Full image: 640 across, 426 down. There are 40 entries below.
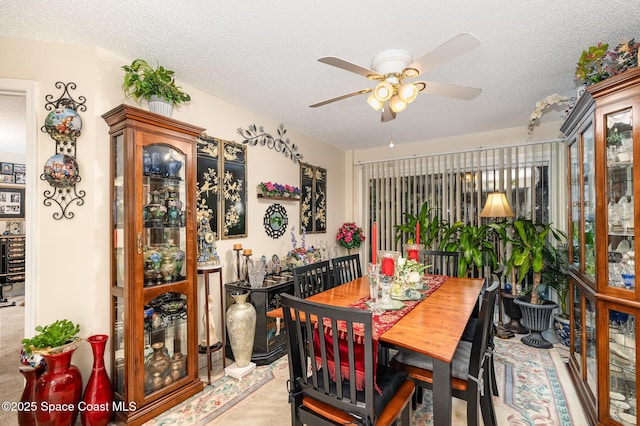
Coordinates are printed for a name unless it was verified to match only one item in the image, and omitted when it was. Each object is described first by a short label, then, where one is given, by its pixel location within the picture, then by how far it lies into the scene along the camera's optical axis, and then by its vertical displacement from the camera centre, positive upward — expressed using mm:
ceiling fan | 1495 +830
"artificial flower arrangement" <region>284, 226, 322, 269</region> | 3502 -507
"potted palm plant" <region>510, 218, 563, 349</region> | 3188 -712
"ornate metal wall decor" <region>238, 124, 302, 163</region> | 3357 +917
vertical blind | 3797 +420
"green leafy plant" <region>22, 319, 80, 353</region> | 1814 -750
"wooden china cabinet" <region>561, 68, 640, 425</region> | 1686 -202
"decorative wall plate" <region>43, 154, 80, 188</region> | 1988 +315
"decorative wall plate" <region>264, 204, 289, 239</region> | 3592 -74
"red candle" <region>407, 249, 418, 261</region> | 2619 -365
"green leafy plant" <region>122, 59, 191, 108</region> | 2109 +976
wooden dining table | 1346 -601
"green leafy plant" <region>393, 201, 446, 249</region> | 4160 -179
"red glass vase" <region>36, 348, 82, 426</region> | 1746 -1059
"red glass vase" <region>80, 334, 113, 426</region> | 1853 -1132
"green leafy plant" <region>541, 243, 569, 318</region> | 3219 -680
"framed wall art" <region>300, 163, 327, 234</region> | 4215 +238
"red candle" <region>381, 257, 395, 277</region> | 2029 -366
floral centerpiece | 2100 -474
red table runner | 1406 -636
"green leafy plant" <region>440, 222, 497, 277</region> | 3615 -424
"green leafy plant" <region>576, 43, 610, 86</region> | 1884 +982
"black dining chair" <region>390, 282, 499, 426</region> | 1519 -908
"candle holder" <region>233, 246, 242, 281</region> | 3035 -491
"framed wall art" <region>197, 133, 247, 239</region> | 2859 +319
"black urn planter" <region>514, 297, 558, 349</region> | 3158 -1177
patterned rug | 2014 -1415
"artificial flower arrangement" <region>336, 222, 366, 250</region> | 4809 -358
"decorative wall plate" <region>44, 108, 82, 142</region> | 2000 +637
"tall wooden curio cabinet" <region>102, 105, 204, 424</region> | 1963 -336
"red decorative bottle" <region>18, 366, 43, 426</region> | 1801 -1121
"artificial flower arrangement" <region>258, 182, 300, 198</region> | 3442 +307
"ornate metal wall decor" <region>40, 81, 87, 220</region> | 1999 +455
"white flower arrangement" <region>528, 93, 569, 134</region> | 2771 +1052
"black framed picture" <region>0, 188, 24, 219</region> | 5234 +269
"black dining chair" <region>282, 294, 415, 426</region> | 1243 -816
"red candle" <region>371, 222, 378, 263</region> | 1898 -192
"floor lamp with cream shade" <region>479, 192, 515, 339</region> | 3476 +29
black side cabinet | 2795 -1043
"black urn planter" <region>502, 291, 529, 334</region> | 3533 -1232
